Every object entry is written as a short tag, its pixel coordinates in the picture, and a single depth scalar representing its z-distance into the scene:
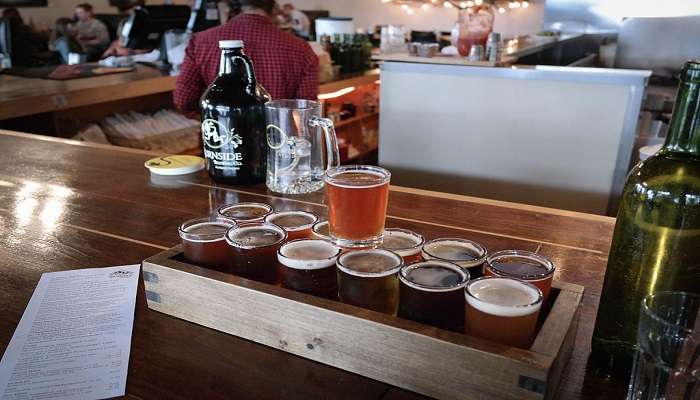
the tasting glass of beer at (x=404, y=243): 0.81
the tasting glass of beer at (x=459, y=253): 0.77
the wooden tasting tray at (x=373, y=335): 0.60
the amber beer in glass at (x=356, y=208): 0.89
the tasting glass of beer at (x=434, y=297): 0.67
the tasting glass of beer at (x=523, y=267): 0.70
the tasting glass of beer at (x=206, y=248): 0.83
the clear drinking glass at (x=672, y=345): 0.58
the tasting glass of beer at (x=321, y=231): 0.91
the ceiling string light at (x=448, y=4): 8.70
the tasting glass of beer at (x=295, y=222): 0.89
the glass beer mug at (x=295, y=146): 1.27
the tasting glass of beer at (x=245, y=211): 0.97
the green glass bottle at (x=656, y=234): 0.62
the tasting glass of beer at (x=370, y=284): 0.71
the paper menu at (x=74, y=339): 0.70
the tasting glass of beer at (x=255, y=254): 0.80
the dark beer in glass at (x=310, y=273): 0.75
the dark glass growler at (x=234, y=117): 1.28
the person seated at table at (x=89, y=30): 7.79
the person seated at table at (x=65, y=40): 6.21
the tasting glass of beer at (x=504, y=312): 0.62
